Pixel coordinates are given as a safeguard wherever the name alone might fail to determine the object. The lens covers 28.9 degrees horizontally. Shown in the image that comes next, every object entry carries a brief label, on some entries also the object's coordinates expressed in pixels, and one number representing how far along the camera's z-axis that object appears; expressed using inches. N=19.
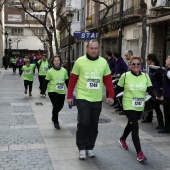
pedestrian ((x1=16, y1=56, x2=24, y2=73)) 1125.7
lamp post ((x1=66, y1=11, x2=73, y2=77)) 849.8
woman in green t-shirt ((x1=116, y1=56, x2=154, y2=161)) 218.3
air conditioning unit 594.9
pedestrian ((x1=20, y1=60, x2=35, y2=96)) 561.3
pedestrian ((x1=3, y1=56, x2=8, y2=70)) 1678.5
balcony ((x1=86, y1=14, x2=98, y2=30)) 1124.6
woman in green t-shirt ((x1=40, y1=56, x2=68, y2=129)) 311.1
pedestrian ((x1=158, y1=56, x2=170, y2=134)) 284.7
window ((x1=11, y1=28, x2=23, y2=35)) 3097.9
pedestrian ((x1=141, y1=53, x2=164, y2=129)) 310.2
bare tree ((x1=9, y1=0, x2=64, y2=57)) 953.2
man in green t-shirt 208.8
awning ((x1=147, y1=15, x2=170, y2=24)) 555.2
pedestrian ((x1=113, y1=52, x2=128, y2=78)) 417.0
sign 634.2
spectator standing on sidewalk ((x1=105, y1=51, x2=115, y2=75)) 469.6
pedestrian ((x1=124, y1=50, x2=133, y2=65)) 373.8
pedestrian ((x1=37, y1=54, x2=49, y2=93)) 579.6
